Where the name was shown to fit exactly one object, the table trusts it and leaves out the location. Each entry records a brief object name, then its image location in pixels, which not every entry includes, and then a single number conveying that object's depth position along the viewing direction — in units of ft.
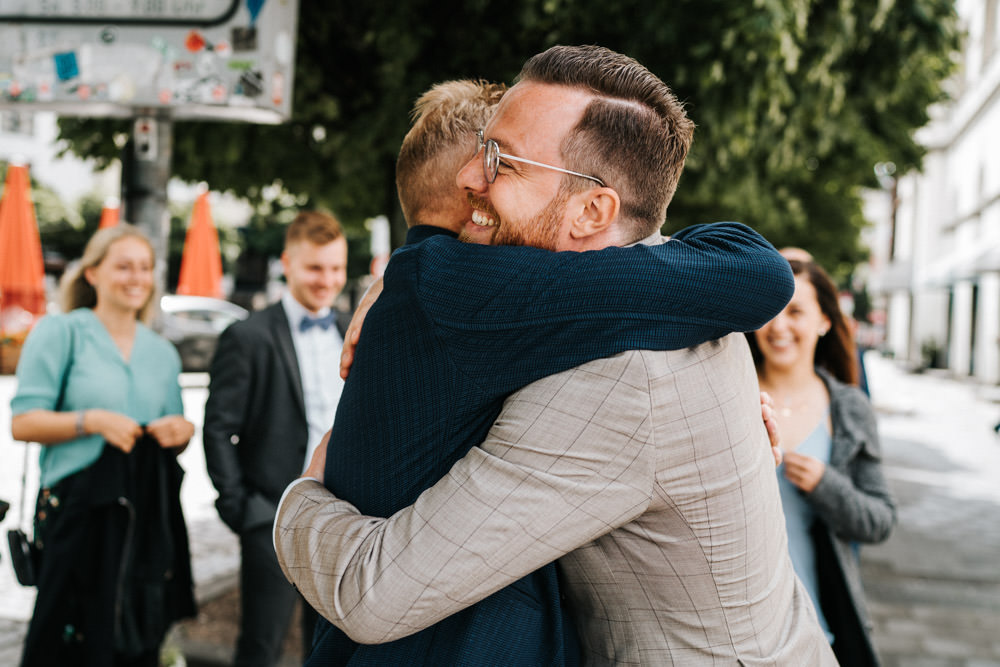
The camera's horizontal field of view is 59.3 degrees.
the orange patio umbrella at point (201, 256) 54.29
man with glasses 4.09
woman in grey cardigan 9.58
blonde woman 11.98
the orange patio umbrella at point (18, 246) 47.32
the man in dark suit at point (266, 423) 12.73
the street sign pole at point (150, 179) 15.20
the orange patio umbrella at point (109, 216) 41.96
